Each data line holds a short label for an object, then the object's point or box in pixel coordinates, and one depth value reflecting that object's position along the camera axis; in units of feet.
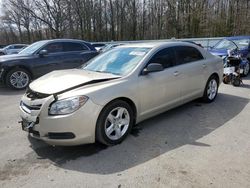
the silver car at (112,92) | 8.55
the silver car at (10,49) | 56.08
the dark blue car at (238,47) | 23.66
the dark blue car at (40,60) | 20.71
